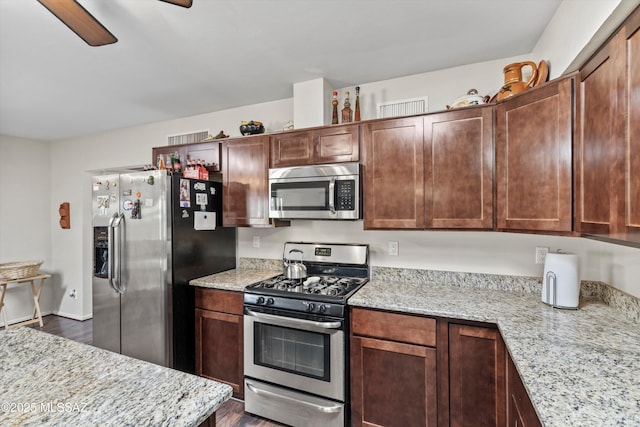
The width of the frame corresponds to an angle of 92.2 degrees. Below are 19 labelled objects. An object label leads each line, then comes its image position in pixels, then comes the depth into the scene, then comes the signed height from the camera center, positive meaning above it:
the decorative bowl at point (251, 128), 2.78 +0.76
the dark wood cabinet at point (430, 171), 1.99 +0.27
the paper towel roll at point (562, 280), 1.72 -0.41
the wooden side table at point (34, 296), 3.83 -1.12
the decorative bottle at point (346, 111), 2.49 +0.80
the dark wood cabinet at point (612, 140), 1.04 +0.27
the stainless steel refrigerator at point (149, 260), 2.41 -0.40
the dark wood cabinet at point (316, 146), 2.34 +0.51
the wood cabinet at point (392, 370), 1.83 -0.99
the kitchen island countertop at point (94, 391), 0.83 -0.55
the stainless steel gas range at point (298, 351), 2.02 -0.98
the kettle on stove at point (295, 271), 2.56 -0.50
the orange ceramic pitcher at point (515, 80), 1.88 +0.81
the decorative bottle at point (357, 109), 2.49 +0.82
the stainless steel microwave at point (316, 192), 2.28 +0.15
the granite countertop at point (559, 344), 0.90 -0.58
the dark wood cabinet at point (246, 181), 2.67 +0.27
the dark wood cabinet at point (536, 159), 1.54 +0.27
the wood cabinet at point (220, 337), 2.40 -1.01
